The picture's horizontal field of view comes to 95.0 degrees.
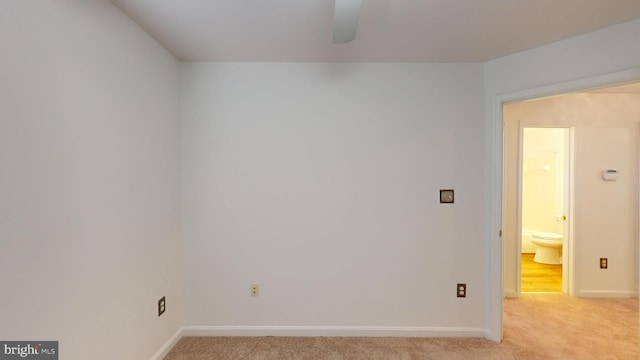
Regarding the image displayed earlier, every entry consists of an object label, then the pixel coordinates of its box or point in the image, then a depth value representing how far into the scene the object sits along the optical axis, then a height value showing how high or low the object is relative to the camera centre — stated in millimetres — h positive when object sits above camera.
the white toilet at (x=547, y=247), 4477 -1072
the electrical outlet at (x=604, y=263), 3429 -978
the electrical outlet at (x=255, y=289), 2580 -984
